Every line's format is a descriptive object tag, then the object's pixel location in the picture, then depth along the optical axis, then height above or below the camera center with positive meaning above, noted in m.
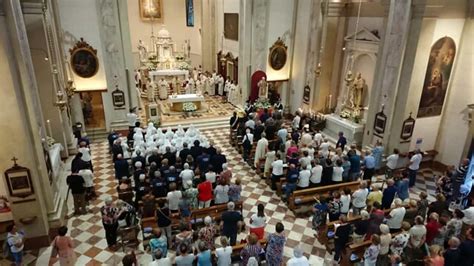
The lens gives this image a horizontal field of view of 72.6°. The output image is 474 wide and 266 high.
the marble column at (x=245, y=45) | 14.79 -0.79
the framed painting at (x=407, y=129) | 10.30 -3.03
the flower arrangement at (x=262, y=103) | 14.89 -3.36
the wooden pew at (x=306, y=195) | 8.26 -4.09
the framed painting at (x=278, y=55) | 15.23 -1.21
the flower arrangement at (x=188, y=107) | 15.75 -3.71
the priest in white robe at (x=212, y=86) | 19.36 -3.38
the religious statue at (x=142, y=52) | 21.52 -1.64
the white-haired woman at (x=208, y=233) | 6.09 -3.71
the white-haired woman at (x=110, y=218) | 6.73 -3.84
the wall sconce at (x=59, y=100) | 8.89 -2.04
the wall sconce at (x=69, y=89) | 11.14 -2.12
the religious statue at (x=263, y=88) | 15.05 -2.67
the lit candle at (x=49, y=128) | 9.94 -3.03
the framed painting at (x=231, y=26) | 17.56 +0.09
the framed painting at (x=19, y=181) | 6.51 -3.05
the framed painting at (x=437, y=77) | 10.06 -1.41
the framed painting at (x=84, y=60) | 12.07 -1.24
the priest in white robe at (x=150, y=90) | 17.24 -3.28
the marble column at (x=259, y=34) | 14.62 -0.27
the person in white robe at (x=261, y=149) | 10.05 -3.62
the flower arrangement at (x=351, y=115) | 12.67 -3.28
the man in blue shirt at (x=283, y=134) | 11.05 -3.47
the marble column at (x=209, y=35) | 20.73 -0.48
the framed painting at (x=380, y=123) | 10.55 -2.96
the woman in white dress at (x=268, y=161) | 9.44 -3.75
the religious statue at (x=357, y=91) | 12.74 -2.33
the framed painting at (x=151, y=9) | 22.56 +1.16
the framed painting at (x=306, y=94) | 14.50 -2.80
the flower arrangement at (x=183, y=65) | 20.36 -2.32
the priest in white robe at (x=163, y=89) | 18.06 -3.34
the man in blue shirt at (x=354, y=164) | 8.95 -3.58
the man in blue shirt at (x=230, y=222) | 6.36 -3.69
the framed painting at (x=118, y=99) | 13.00 -2.81
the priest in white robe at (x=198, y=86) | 18.72 -3.32
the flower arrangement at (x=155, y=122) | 14.03 -3.98
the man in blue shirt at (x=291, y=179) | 8.33 -3.73
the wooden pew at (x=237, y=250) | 6.27 -4.11
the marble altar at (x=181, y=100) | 15.80 -3.42
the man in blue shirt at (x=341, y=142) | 10.46 -3.50
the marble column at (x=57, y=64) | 9.91 -1.23
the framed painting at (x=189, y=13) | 22.81 +0.96
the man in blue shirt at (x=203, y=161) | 8.89 -3.52
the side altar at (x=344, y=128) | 12.30 -3.75
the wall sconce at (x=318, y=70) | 13.17 -1.63
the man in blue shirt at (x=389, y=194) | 7.48 -3.68
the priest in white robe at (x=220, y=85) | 19.28 -3.29
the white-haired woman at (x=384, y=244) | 5.75 -3.66
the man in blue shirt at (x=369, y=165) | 9.10 -3.68
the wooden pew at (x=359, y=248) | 6.25 -4.06
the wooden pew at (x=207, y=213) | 7.37 -4.11
